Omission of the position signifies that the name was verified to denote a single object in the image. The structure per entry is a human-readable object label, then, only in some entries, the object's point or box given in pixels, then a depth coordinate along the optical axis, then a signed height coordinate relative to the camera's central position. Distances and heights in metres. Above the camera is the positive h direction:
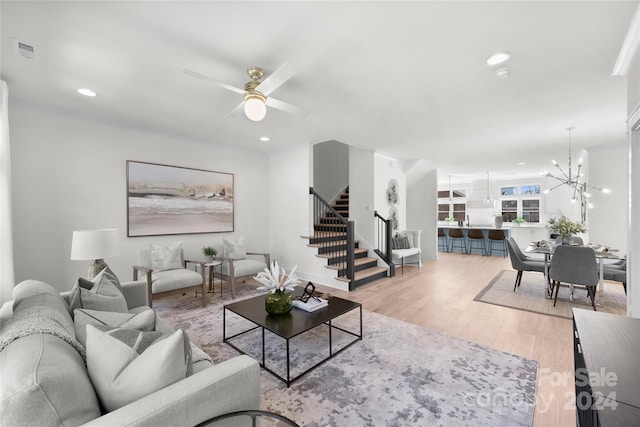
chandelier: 4.64 +0.52
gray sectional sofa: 0.80 -0.59
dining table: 3.78 -0.58
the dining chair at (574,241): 4.78 -0.48
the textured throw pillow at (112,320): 1.41 -0.57
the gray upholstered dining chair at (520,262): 4.40 -0.79
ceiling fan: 1.98 +1.04
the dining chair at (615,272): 3.75 -0.83
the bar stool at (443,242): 8.98 -0.93
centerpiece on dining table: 4.37 -0.23
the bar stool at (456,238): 8.58 -0.78
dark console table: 0.82 -0.58
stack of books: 2.59 -0.88
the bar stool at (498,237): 7.88 -0.67
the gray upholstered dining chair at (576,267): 3.53 -0.71
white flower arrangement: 2.46 -0.61
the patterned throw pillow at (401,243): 6.33 -0.67
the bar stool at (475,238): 8.16 -0.73
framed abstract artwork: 4.06 +0.26
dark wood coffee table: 2.18 -0.92
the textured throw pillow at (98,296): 1.77 -0.56
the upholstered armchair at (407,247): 5.97 -0.77
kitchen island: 8.32 -0.58
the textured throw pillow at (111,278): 2.26 -0.54
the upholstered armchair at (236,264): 4.10 -0.79
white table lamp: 2.68 -0.30
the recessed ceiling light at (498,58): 2.21 +1.32
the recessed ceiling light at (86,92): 2.86 +1.34
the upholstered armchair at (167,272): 3.34 -0.78
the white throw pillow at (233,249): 4.71 -0.61
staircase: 4.86 -0.76
